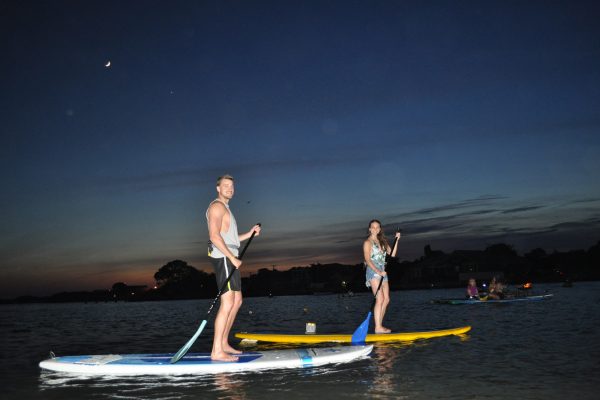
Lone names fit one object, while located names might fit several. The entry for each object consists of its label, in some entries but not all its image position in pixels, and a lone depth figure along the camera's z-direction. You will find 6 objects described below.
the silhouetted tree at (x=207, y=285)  189.88
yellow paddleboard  11.14
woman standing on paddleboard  11.15
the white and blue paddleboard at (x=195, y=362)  7.56
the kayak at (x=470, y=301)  28.32
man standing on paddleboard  7.39
